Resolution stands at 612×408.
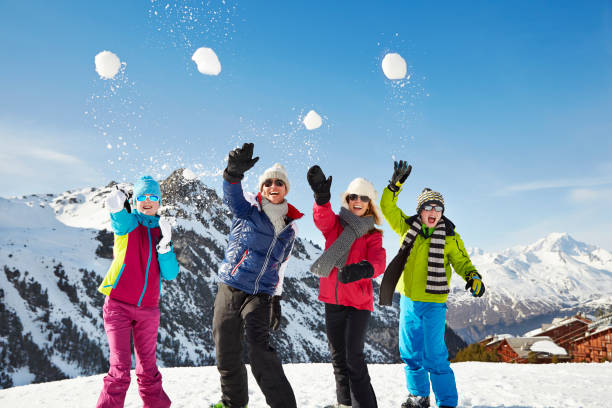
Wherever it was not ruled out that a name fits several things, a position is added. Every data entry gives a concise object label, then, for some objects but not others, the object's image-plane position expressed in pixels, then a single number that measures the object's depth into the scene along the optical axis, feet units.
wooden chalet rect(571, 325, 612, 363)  88.33
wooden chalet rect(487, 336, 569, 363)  103.65
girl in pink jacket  11.39
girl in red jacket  12.18
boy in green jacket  13.74
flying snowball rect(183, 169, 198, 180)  20.43
